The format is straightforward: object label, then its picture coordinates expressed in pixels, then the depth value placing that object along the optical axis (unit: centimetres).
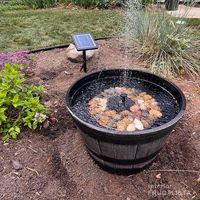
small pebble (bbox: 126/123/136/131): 165
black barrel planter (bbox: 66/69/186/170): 142
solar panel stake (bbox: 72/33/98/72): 234
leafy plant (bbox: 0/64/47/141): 191
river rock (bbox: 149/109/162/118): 179
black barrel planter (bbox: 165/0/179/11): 416
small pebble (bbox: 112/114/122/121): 174
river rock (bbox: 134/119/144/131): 167
